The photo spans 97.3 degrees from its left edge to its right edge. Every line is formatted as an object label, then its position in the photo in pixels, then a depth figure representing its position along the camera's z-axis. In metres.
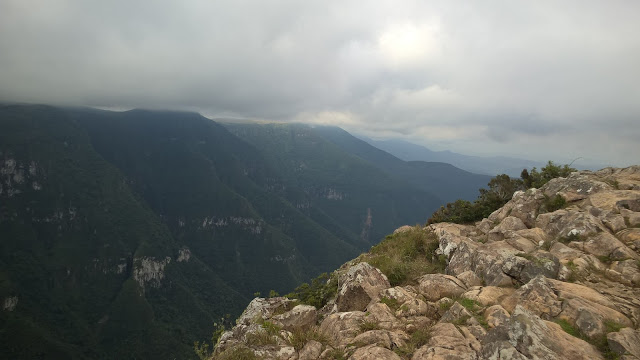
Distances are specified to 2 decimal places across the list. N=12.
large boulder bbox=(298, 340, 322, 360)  10.76
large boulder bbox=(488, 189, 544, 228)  22.32
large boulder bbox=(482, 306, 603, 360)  8.20
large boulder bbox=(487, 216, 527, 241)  20.39
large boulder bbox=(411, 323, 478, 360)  9.04
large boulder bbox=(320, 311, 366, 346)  11.48
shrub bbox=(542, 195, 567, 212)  21.69
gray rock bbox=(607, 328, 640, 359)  8.68
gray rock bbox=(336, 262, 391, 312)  13.95
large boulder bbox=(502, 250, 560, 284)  13.41
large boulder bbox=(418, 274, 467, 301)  13.65
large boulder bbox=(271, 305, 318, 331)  14.29
